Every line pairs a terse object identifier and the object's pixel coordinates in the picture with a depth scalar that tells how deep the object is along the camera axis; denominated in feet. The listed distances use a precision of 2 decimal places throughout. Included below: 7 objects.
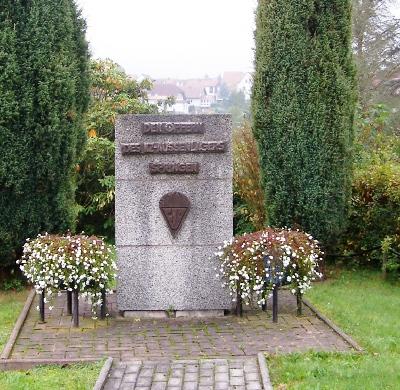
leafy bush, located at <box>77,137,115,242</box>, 41.06
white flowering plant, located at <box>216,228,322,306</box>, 23.26
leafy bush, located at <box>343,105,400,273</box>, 32.35
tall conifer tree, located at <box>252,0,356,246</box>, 31.45
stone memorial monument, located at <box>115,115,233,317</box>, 24.79
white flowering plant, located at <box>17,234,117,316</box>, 22.71
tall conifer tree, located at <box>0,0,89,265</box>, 28.50
